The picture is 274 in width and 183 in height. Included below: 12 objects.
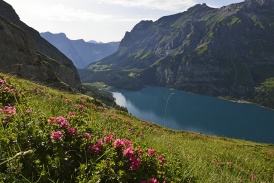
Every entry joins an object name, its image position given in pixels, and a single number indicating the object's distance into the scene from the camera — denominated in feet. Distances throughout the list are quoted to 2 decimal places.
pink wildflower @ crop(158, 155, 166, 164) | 13.64
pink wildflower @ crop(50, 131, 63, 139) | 12.65
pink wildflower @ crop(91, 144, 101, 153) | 13.34
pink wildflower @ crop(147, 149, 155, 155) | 13.46
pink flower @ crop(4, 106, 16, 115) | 15.43
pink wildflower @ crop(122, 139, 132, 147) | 13.78
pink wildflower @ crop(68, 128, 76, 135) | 13.94
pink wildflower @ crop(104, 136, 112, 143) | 14.06
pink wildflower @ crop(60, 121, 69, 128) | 14.10
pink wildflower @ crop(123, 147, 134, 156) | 12.60
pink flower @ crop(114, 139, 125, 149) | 13.07
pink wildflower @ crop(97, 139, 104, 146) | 13.66
